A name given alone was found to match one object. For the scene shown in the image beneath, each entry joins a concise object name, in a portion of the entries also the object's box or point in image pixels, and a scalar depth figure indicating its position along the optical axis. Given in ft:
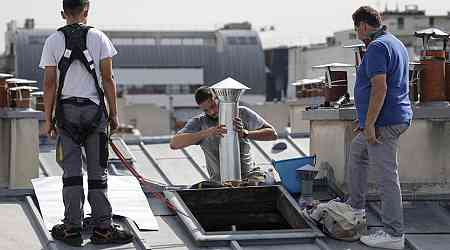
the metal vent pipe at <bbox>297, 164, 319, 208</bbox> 35.49
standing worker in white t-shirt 29.14
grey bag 31.50
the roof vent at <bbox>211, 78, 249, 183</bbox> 35.96
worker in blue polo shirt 30.71
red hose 33.41
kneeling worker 38.41
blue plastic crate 36.62
